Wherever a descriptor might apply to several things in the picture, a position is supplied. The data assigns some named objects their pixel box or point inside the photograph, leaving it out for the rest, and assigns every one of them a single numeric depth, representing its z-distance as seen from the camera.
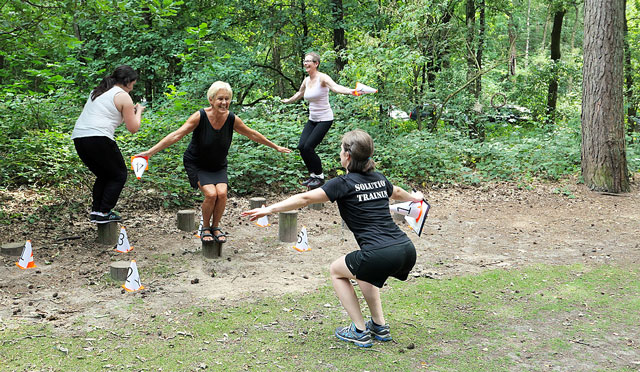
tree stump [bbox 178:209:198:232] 7.31
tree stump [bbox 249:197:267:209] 8.15
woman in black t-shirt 3.71
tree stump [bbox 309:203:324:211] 8.88
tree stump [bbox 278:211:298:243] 6.94
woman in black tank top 5.76
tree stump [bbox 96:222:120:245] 6.42
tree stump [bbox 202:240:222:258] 6.12
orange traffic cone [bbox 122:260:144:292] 4.96
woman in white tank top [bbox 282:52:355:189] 7.82
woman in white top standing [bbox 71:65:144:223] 5.88
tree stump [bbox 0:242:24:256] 5.82
